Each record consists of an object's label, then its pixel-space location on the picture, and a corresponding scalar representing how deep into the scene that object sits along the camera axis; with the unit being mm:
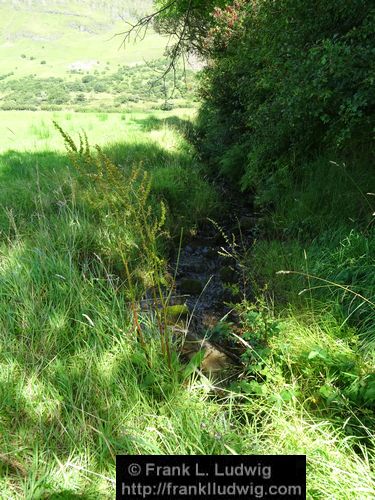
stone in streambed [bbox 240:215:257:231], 5012
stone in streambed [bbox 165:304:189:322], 3053
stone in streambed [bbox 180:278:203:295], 3721
